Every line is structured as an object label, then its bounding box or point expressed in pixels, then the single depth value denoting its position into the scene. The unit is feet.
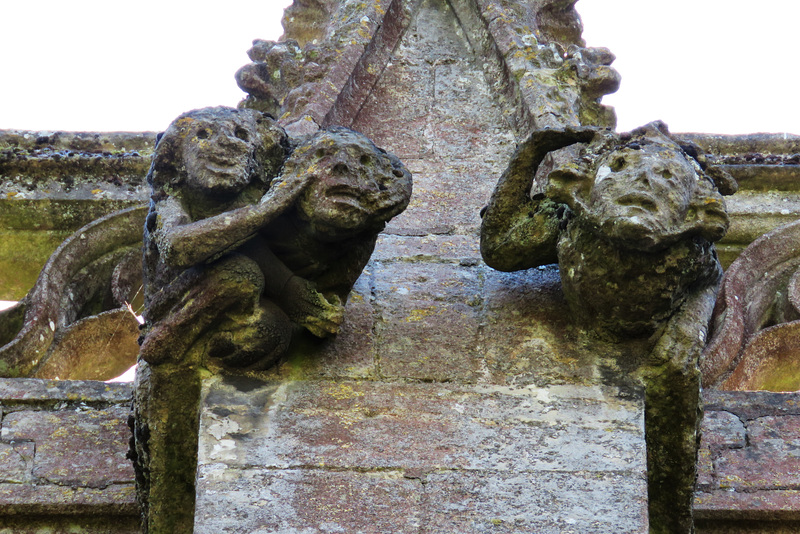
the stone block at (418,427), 25.52
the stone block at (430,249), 32.22
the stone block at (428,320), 28.07
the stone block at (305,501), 24.13
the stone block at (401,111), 38.55
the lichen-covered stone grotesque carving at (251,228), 26.27
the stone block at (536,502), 24.16
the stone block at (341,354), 27.81
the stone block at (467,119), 37.91
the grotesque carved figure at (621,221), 25.66
